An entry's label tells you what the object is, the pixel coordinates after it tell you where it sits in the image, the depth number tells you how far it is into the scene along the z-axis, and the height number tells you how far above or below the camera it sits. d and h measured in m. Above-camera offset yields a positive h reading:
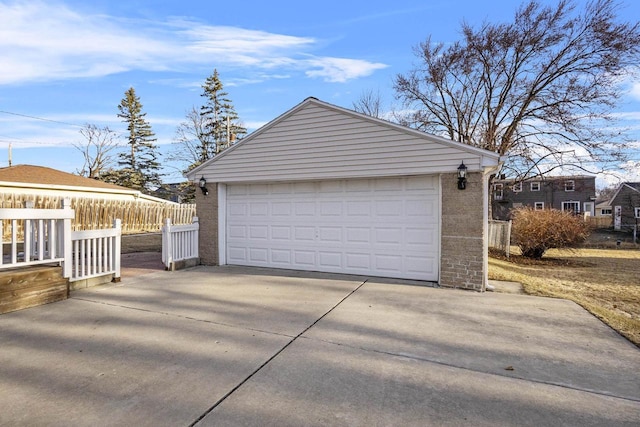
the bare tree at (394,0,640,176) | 13.73 +6.57
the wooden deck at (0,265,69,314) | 4.54 -1.05
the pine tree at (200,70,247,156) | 30.20 +9.92
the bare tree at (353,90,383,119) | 21.98 +7.64
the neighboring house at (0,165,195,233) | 15.51 +0.85
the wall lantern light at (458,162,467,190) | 5.98 +0.72
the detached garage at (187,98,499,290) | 6.19 +0.35
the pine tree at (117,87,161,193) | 36.62 +7.79
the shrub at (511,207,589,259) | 11.80 -0.57
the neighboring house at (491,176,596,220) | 35.22 +1.77
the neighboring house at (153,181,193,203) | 34.72 +2.89
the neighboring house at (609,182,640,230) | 30.88 +1.06
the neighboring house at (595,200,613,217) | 42.15 +0.81
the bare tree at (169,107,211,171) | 29.95 +6.75
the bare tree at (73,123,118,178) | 31.52 +6.66
